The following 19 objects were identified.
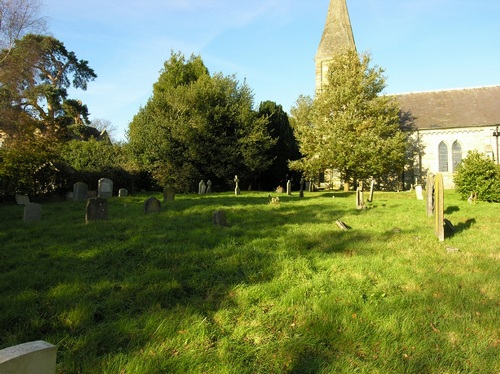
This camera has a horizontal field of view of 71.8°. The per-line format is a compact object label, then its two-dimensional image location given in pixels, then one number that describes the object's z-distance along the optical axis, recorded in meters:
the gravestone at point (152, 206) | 9.33
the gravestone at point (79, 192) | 13.91
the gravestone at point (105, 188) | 15.30
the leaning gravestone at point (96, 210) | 8.04
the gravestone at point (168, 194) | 13.19
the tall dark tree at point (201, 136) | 23.00
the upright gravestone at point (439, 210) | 6.60
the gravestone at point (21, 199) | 13.33
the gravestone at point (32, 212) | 8.35
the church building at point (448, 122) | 28.94
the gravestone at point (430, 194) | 8.76
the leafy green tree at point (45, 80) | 16.78
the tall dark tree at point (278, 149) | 29.03
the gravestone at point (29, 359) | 1.31
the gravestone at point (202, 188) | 20.19
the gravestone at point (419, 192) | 16.13
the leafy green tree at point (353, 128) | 23.88
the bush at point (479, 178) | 15.38
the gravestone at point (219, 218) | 7.53
